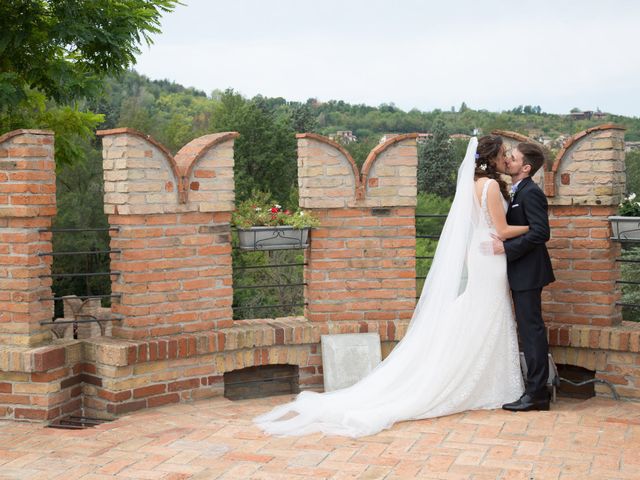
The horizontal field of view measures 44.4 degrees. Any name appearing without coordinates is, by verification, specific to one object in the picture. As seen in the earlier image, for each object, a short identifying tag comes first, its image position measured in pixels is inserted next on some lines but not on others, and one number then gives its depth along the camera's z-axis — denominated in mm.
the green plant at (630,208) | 5914
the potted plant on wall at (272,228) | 5996
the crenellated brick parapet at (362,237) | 6133
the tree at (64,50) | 10547
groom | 5449
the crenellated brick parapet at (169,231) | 5668
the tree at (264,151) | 38500
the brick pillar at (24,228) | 5484
